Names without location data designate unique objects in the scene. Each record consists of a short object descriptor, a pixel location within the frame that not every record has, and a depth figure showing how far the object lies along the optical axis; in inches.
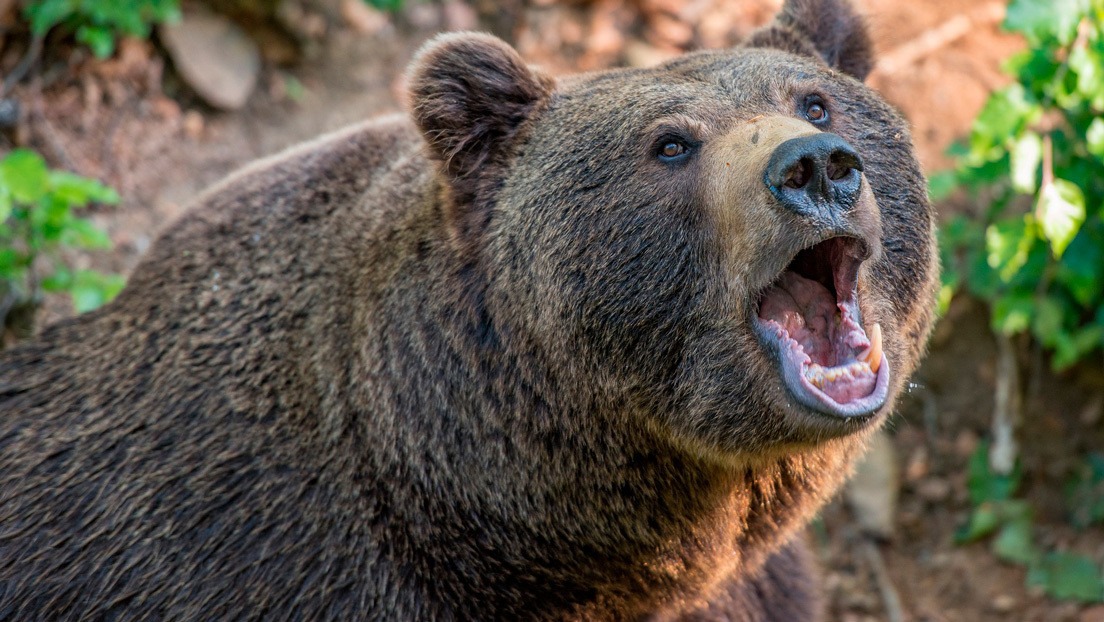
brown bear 253.3
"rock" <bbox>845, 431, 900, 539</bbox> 528.7
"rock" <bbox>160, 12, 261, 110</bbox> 566.6
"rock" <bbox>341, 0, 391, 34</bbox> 612.1
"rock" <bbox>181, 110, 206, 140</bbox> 569.0
